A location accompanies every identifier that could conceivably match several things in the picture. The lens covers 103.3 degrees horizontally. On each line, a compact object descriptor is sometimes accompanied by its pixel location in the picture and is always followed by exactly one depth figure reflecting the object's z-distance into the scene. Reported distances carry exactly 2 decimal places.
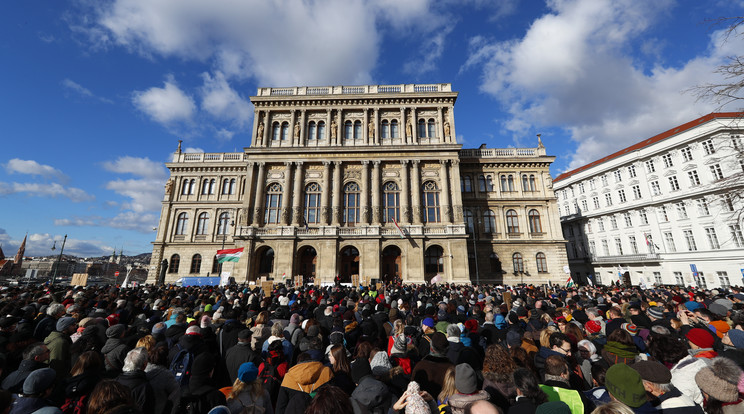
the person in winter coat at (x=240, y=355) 4.77
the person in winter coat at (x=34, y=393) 2.81
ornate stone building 29.30
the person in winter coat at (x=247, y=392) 3.27
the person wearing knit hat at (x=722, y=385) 2.81
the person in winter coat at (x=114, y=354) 4.20
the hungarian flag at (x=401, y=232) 28.63
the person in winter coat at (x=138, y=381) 3.34
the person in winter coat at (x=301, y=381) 3.52
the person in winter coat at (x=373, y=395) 3.11
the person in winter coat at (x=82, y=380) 3.23
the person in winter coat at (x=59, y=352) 4.55
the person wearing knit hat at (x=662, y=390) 2.81
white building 28.31
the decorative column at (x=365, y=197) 30.17
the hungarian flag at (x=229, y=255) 25.08
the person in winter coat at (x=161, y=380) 3.62
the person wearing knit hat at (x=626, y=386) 2.67
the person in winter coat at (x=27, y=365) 3.53
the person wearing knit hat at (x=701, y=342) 4.26
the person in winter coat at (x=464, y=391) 2.97
